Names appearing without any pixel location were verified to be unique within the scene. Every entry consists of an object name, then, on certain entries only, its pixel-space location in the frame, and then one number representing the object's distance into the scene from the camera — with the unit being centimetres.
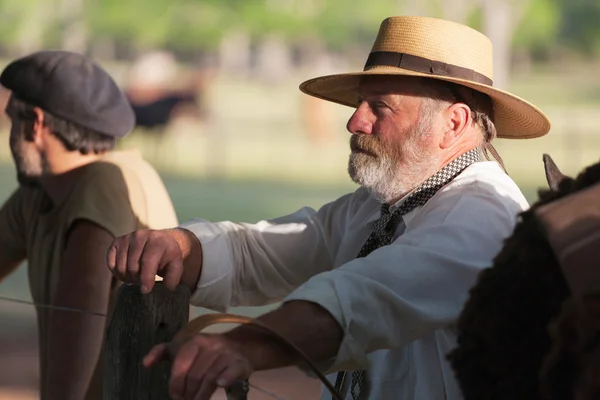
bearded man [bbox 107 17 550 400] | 407
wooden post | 491
